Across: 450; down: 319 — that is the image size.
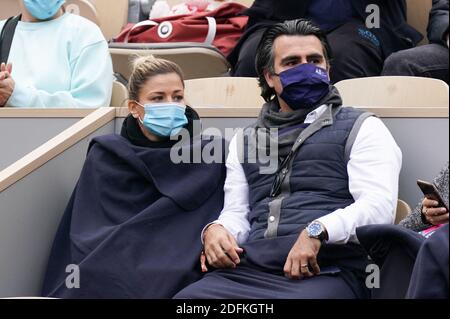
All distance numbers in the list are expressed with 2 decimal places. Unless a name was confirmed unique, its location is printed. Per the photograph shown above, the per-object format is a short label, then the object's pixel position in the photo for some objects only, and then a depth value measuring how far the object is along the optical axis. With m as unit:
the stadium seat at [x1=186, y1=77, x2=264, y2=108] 7.92
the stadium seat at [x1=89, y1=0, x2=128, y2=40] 10.90
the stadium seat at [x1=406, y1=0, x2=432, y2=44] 9.57
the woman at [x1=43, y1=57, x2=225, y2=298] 5.93
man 5.36
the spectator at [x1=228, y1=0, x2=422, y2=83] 8.41
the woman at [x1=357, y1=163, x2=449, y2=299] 4.66
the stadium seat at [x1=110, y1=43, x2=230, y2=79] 9.36
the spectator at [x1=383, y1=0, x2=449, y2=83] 7.97
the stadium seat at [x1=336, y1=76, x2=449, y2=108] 7.05
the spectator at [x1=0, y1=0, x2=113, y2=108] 7.98
